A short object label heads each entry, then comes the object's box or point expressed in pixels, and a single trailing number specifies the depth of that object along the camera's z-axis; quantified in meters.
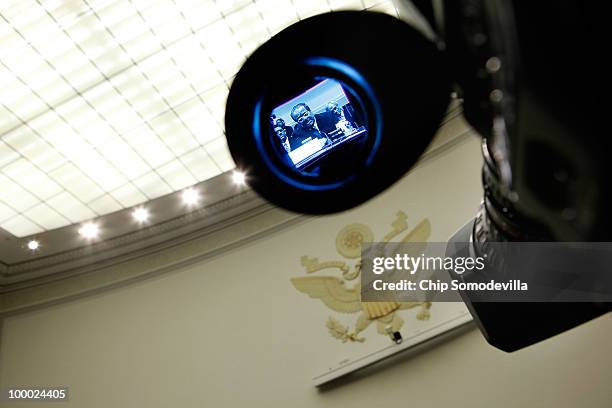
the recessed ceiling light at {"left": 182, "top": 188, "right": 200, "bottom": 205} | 8.20
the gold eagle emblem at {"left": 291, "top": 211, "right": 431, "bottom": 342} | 7.09
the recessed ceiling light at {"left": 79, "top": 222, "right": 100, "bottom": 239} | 8.33
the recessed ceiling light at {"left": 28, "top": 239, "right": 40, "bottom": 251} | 8.27
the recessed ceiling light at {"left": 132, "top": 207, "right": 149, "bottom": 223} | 8.27
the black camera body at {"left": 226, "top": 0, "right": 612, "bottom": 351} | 0.73
